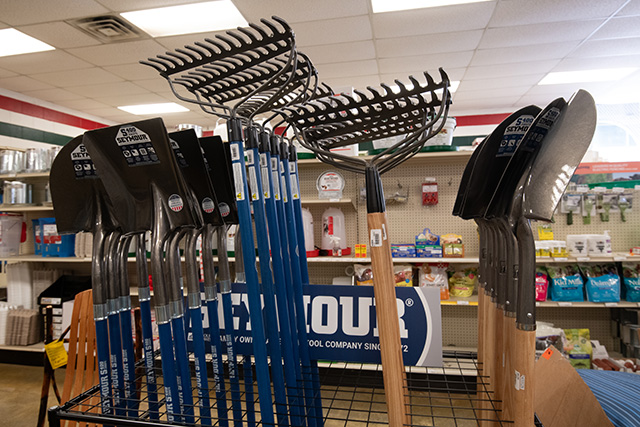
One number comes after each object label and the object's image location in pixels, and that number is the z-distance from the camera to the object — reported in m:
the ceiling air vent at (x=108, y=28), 3.71
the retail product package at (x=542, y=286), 3.00
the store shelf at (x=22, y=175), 3.76
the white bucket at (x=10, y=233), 4.04
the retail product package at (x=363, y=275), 3.02
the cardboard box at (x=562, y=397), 0.91
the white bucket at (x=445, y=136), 2.71
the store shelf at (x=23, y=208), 3.82
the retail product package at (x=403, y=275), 3.10
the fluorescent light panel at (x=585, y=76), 5.70
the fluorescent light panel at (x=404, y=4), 3.60
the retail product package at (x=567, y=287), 2.97
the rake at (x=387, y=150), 0.78
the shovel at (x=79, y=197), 0.94
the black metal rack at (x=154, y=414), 0.76
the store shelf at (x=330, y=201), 3.01
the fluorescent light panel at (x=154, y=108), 6.86
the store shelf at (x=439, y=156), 2.85
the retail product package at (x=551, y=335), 2.88
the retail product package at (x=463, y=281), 3.16
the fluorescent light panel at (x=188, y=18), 3.58
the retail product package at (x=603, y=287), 2.92
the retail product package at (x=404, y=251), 3.07
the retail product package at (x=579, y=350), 2.96
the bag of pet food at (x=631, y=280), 2.95
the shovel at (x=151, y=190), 0.83
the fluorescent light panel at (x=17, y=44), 3.98
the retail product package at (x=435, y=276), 3.11
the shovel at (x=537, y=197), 0.70
